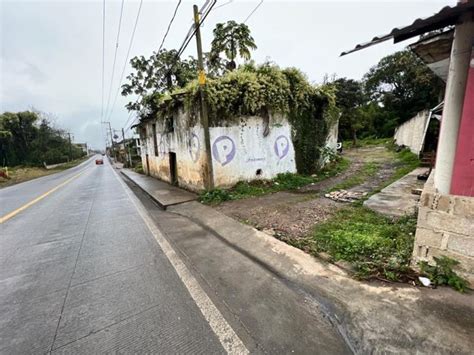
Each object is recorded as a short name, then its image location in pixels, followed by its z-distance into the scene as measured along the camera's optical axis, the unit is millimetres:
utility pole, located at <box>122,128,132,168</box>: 29062
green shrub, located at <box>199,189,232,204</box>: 6973
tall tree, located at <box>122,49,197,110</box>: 18125
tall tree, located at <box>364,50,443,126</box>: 25453
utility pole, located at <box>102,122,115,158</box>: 49216
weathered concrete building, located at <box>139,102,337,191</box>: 7777
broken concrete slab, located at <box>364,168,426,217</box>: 4708
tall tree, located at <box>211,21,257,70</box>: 12477
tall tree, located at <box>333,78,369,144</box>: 27969
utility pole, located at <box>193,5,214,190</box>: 6688
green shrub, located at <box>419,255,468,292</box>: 2361
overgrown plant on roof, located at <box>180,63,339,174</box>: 7582
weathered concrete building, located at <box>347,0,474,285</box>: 2314
